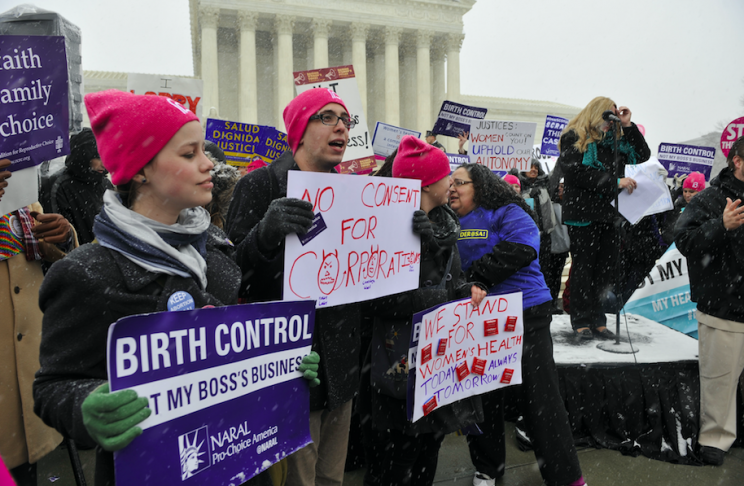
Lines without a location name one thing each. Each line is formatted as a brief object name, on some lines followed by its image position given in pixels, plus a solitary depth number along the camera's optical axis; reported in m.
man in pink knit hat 1.93
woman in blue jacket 2.87
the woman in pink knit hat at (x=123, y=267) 1.17
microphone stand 4.06
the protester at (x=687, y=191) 7.67
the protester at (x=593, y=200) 4.45
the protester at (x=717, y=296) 3.42
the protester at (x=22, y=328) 2.34
